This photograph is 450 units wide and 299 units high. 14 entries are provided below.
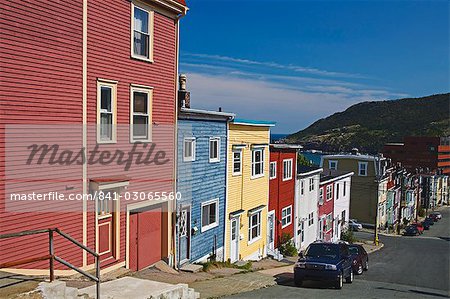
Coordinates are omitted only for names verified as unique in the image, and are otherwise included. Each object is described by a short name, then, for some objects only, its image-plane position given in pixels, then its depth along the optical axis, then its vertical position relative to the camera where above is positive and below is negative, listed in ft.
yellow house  71.67 -8.85
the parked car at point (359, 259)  78.94 -21.01
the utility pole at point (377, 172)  180.89 -13.13
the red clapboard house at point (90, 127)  36.55 +0.57
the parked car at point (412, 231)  201.31 -39.62
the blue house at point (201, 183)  58.13 -6.45
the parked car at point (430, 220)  244.18 -43.45
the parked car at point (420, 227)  211.20 -40.26
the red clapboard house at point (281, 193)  89.35 -11.20
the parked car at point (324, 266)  57.41 -15.95
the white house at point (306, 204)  105.19 -15.86
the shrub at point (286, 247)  96.12 -22.67
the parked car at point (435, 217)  265.95 -44.09
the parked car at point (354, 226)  183.89 -34.54
